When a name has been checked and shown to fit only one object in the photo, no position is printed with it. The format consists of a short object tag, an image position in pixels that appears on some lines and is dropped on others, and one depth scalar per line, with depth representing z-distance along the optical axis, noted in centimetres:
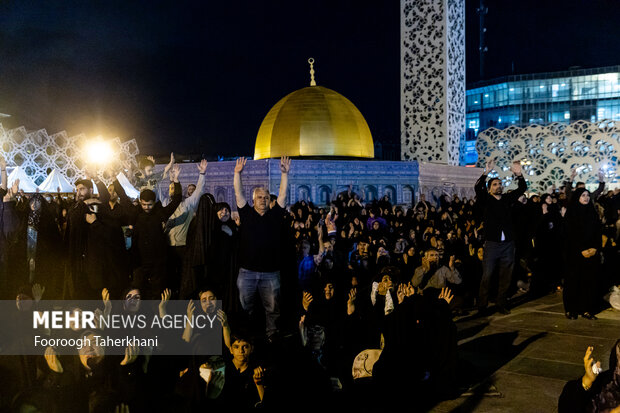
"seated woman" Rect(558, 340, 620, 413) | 288
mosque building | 2092
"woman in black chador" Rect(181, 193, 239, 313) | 562
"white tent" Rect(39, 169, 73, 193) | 2202
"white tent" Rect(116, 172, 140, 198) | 2297
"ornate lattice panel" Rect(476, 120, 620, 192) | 2717
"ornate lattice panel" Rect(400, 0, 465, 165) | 2452
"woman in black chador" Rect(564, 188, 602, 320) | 664
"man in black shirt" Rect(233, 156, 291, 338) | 495
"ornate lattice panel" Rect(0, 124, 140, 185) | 2609
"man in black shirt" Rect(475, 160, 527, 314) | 678
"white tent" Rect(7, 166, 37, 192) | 2138
